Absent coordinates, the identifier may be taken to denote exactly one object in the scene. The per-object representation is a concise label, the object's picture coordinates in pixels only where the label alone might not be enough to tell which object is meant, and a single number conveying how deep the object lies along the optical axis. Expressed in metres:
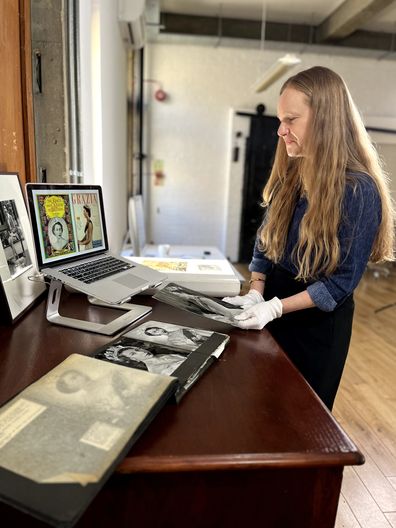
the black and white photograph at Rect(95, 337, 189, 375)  0.78
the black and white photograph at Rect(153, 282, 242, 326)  1.04
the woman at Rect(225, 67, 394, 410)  1.07
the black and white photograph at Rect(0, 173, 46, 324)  0.99
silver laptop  1.01
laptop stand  1.00
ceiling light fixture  3.43
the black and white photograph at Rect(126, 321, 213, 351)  0.90
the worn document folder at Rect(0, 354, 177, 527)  0.47
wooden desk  0.58
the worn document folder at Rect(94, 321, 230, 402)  0.77
